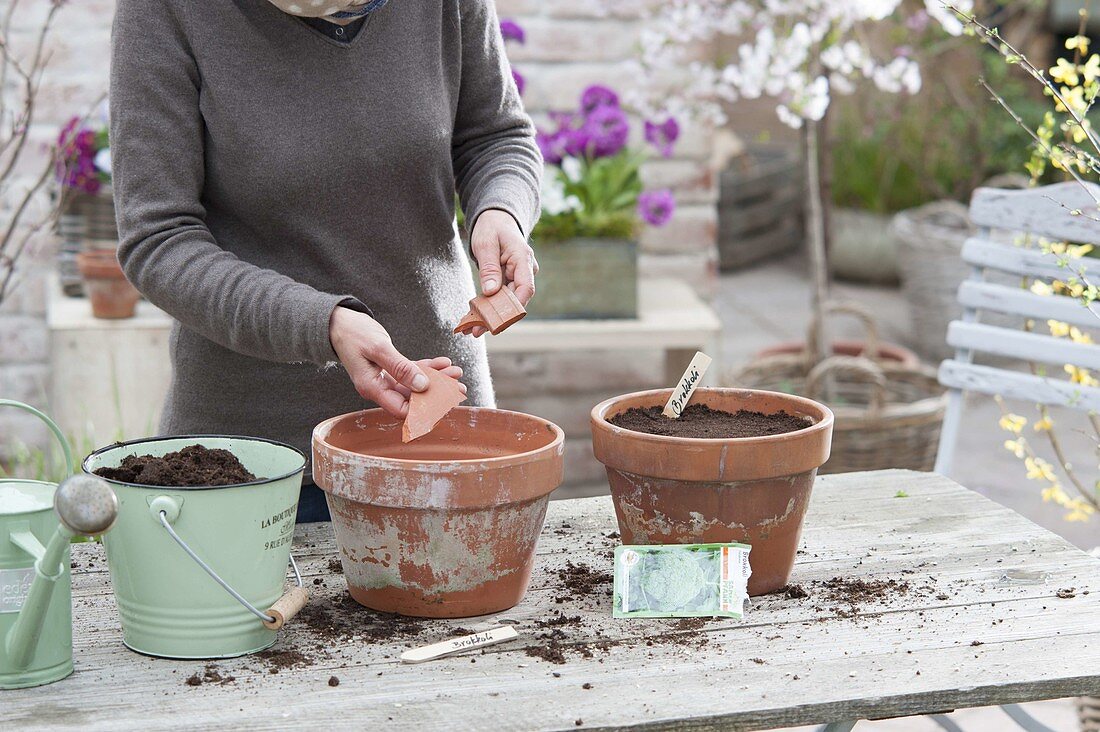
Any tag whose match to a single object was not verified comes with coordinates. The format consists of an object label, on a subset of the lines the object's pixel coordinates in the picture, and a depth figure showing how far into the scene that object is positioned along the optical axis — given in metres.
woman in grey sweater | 2.86
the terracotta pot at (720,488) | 2.76
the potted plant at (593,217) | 4.58
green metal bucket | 2.62
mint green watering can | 2.57
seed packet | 2.76
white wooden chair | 3.37
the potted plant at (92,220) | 4.29
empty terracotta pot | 2.68
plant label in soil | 2.87
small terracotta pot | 4.26
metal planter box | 4.58
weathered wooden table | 2.56
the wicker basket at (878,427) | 4.66
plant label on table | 2.65
